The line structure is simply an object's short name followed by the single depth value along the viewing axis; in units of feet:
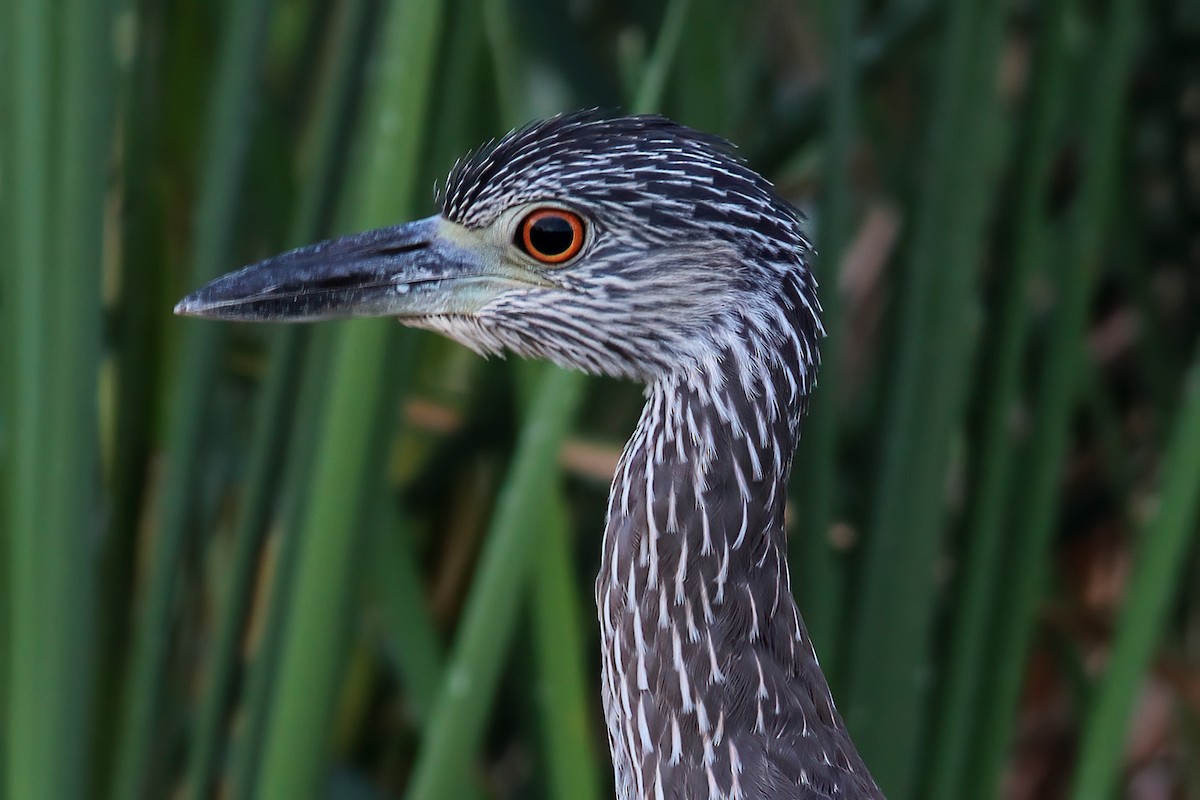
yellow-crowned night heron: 15.70
